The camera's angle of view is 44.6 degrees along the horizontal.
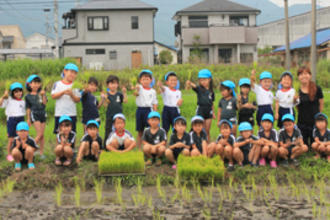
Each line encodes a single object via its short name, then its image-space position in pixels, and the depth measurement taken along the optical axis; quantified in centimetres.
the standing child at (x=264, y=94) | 714
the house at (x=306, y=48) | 2837
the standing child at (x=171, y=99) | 725
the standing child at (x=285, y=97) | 711
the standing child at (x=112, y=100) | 712
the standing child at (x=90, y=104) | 719
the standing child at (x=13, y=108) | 692
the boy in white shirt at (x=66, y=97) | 691
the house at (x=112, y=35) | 3117
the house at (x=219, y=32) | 3269
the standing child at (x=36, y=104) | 691
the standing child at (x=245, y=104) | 701
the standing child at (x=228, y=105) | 701
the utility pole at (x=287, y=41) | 2200
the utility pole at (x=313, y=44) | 1595
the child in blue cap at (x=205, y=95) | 729
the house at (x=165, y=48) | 4878
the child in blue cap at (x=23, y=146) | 640
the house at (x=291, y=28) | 4300
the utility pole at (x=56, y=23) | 3148
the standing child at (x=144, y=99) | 718
